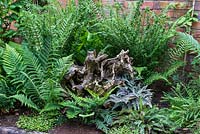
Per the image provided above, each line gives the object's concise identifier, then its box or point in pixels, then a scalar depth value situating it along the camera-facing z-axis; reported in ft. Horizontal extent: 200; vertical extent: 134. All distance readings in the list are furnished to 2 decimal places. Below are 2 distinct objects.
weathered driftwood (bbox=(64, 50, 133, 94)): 9.56
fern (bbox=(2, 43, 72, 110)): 9.62
